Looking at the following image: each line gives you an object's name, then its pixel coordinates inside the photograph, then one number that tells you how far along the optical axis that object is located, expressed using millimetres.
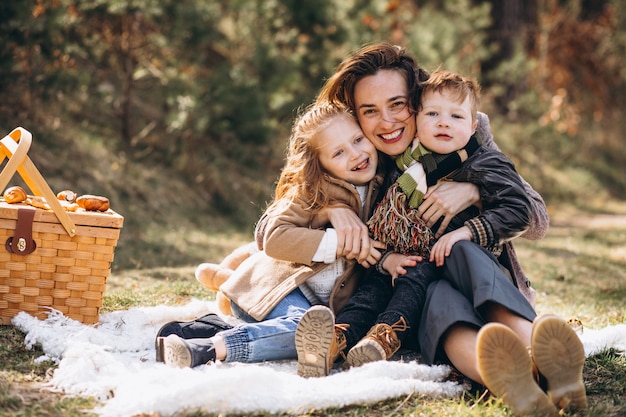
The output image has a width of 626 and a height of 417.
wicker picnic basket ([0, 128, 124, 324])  3127
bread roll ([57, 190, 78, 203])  3439
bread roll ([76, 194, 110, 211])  3330
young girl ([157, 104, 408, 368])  2930
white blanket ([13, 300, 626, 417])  2326
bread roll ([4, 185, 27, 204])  3241
